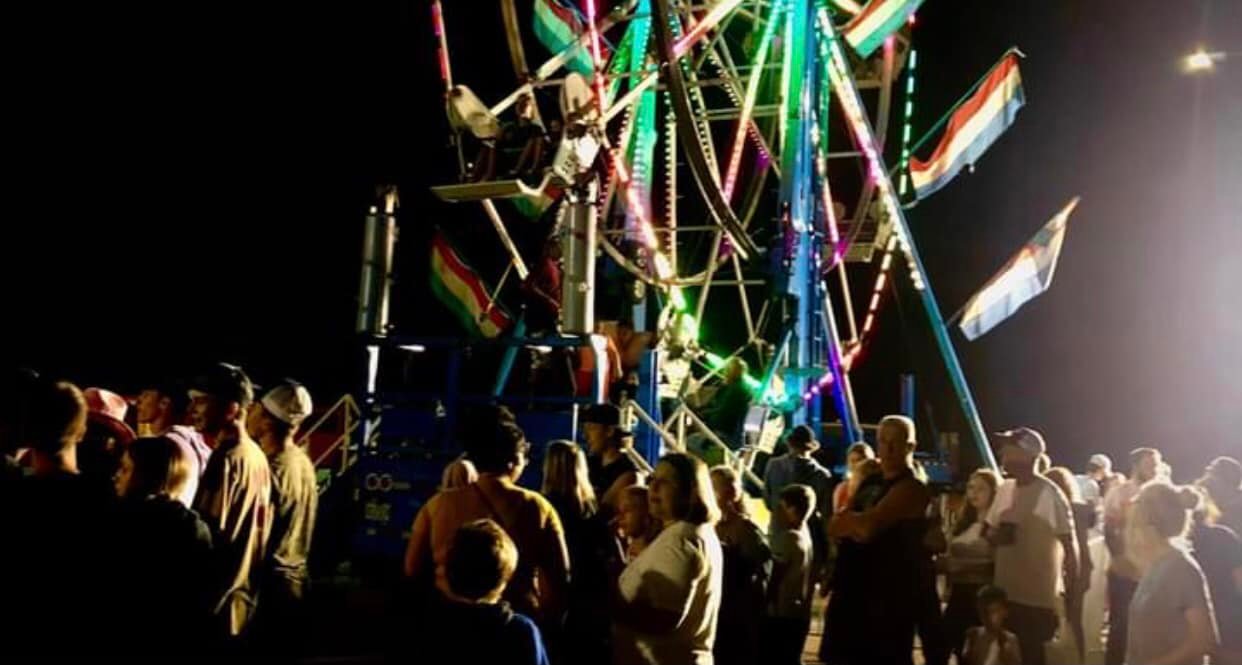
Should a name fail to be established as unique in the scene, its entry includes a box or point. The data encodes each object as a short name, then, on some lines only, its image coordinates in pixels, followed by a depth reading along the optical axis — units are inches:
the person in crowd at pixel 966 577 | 256.2
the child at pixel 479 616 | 120.0
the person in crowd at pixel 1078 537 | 254.8
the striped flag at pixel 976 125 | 567.5
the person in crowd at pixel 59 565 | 133.0
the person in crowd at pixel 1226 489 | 271.9
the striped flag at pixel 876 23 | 508.4
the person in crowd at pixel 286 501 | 202.2
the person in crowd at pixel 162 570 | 136.8
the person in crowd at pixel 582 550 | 186.2
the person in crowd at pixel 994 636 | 238.8
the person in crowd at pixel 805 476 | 330.0
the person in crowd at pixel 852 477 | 224.2
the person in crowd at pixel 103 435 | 203.5
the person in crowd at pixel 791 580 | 256.5
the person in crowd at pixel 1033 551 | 238.8
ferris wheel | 376.8
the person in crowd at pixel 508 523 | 168.1
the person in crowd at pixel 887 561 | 196.2
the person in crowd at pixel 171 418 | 209.6
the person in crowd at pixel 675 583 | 162.7
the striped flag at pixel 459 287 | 499.5
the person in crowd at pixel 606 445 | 247.4
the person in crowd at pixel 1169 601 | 175.6
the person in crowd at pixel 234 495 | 179.0
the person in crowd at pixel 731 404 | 430.3
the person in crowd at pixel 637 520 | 203.9
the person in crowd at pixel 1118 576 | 279.3
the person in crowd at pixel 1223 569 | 219.0
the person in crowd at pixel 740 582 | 221.3
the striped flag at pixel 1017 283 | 559.2
